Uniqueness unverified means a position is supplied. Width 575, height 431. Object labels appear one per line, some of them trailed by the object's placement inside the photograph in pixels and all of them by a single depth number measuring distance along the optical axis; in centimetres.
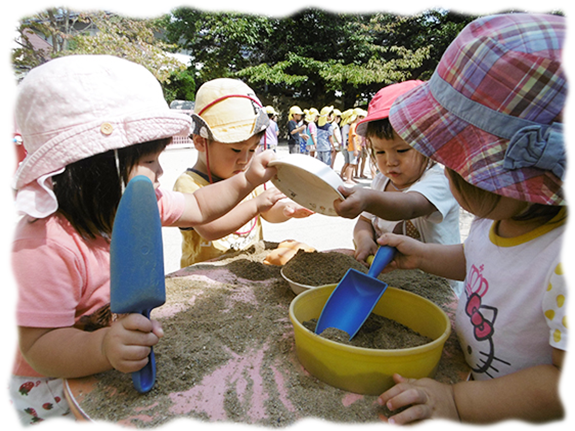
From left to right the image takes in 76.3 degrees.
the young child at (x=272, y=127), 691
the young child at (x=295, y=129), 826
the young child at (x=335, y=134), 775
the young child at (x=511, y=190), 53
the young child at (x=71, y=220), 66
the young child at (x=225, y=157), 140
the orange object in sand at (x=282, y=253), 133
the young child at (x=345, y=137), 691
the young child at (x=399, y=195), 113
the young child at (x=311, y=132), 780
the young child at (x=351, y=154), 650
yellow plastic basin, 61
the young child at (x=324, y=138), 761
